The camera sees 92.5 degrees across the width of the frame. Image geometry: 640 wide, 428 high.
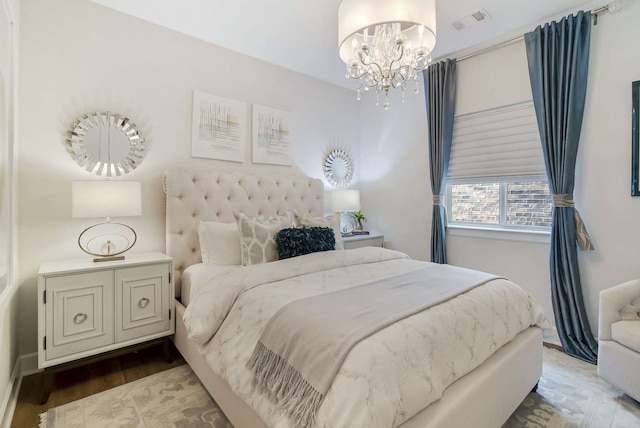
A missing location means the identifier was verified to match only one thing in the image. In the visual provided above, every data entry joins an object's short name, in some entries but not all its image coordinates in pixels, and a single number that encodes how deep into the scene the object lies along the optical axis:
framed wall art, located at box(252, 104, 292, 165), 3.26
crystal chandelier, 1.72
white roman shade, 2.81
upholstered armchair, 1.80
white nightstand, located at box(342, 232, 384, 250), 3.54
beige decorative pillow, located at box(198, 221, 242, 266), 2.46
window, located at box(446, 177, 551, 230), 2.84
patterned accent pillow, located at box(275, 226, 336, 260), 2.30
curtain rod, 2.33
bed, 1.04
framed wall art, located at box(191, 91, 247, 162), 2.87
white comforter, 1.03
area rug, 1.68
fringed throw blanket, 1.10
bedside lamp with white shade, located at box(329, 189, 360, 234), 3.71
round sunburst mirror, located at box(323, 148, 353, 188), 3.93
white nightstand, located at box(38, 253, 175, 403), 1.86
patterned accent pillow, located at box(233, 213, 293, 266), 2.30
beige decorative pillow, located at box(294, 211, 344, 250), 2.70
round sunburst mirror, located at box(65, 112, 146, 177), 2.29
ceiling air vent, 2.54
